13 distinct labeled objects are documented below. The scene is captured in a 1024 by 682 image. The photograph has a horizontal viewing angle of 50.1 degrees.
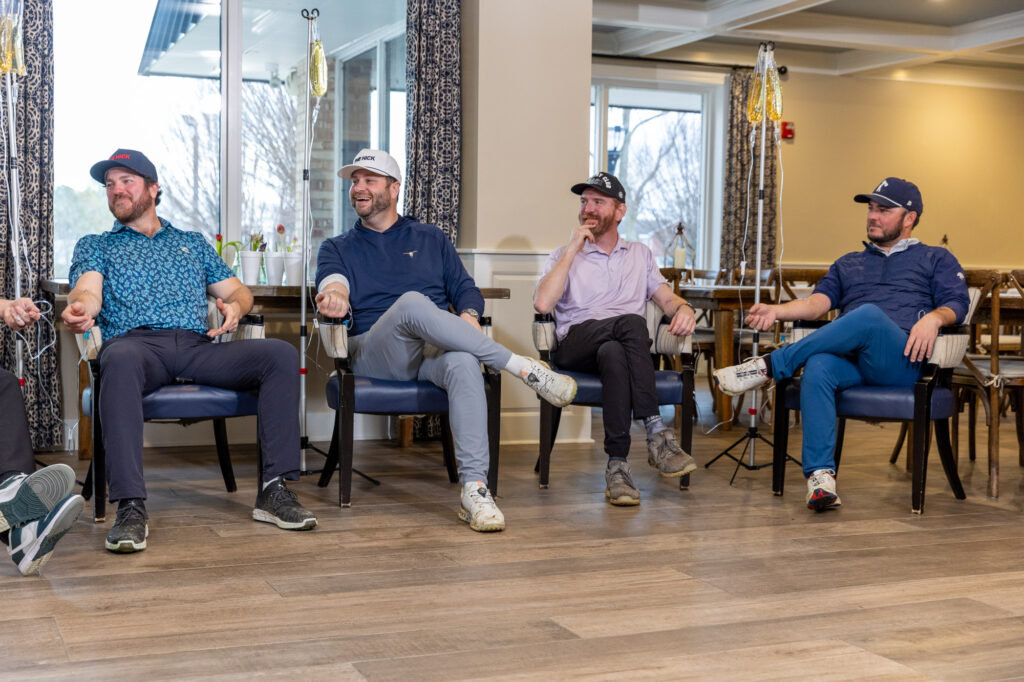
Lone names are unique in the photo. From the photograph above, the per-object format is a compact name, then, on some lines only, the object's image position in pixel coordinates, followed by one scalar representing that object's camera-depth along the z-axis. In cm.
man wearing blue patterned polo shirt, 315
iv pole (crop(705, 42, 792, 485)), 434
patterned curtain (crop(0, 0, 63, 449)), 439
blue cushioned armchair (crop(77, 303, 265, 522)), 331
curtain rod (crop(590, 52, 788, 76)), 886
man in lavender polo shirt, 384
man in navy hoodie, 348
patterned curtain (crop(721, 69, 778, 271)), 896
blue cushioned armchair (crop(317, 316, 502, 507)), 360
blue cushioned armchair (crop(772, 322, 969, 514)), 366
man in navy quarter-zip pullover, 372
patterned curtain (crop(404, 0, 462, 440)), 501
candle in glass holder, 655
